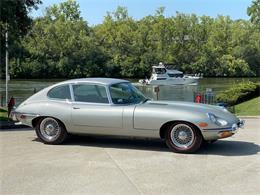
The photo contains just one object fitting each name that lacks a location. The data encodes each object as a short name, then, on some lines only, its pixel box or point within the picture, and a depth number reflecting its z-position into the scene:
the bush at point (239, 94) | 24.56
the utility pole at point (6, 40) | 17.44
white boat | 76.53
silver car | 8.69
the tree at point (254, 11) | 43.22
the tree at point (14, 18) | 16.05
